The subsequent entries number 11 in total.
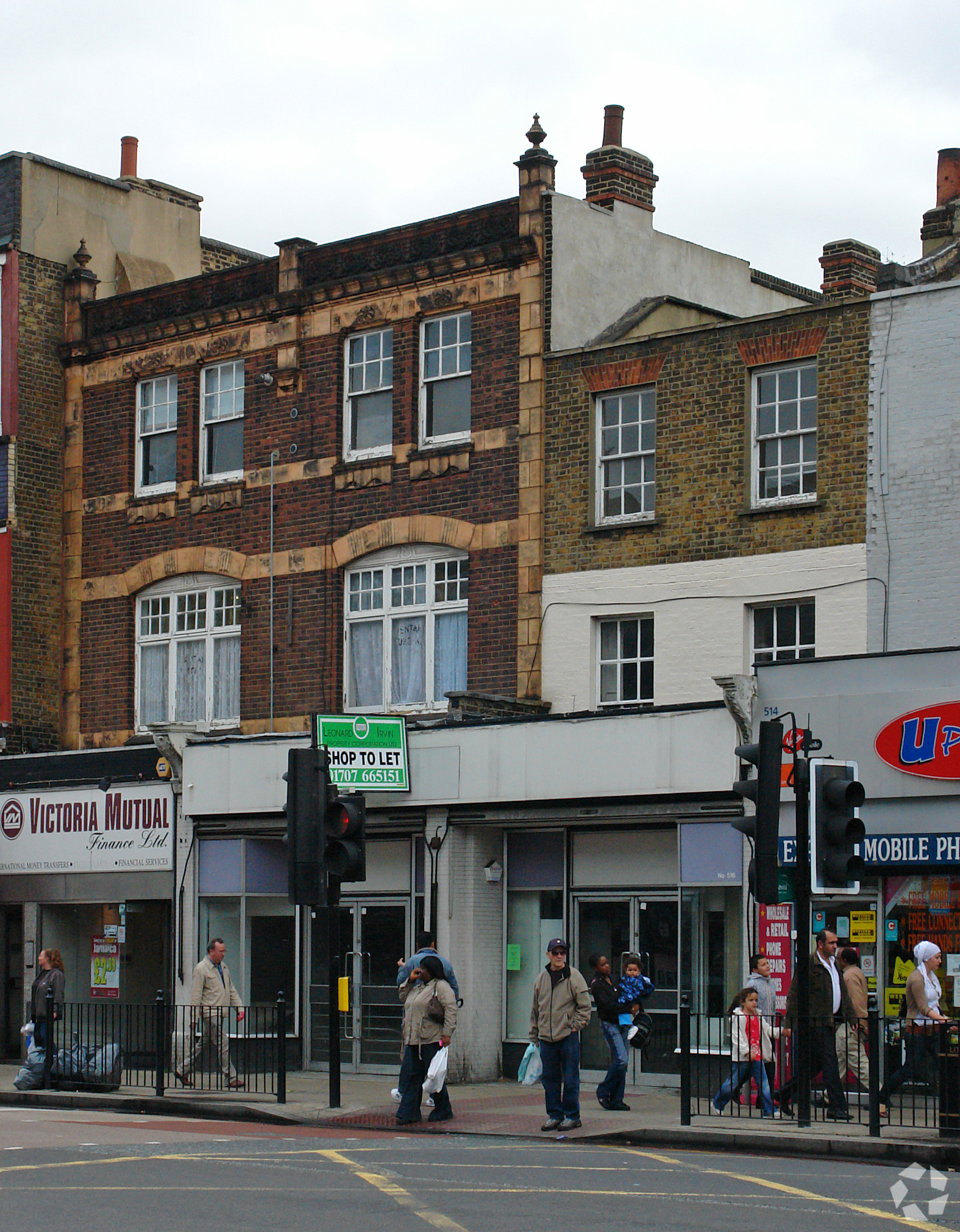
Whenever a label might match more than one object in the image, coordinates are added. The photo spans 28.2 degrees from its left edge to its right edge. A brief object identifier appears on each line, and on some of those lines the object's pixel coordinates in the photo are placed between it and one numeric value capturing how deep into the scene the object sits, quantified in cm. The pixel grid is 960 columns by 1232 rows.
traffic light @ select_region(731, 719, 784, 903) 1558
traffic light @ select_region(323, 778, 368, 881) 1827
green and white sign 2258
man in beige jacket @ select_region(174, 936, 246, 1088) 2069
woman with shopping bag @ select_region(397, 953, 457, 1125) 1772
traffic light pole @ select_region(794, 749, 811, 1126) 1580
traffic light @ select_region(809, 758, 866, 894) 1554
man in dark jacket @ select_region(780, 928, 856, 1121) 1723
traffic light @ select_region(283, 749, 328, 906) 1831
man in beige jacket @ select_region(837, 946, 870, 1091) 1841
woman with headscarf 1644
